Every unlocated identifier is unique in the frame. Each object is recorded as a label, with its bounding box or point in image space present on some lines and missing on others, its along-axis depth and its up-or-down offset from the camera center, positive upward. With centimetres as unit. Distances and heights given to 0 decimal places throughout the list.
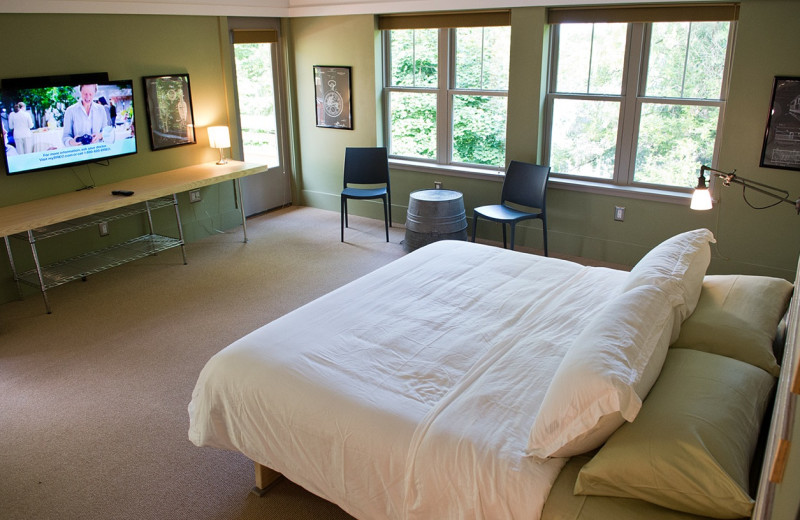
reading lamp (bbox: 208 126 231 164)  586 -50
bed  191 -111
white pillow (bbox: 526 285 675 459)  189 -91
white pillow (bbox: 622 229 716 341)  254 -79
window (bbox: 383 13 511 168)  576 -14
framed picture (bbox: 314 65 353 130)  649 -17
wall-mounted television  455 -27
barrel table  543 -116
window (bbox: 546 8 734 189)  484 -18
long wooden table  442 -88
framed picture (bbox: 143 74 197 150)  550 -25
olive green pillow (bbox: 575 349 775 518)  174 -103
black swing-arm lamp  275 -50
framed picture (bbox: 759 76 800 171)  441 -36
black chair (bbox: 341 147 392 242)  612 -82
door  646 -41
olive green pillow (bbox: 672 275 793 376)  236 -94
